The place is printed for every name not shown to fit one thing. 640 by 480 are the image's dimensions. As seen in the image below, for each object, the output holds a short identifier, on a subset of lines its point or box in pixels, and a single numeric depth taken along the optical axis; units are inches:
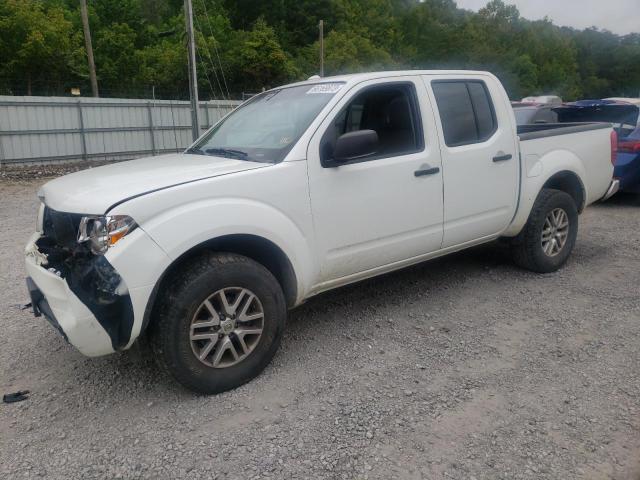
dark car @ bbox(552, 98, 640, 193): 325.7
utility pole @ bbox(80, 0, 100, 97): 945.0
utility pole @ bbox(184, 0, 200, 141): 670.5
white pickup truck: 110.5
